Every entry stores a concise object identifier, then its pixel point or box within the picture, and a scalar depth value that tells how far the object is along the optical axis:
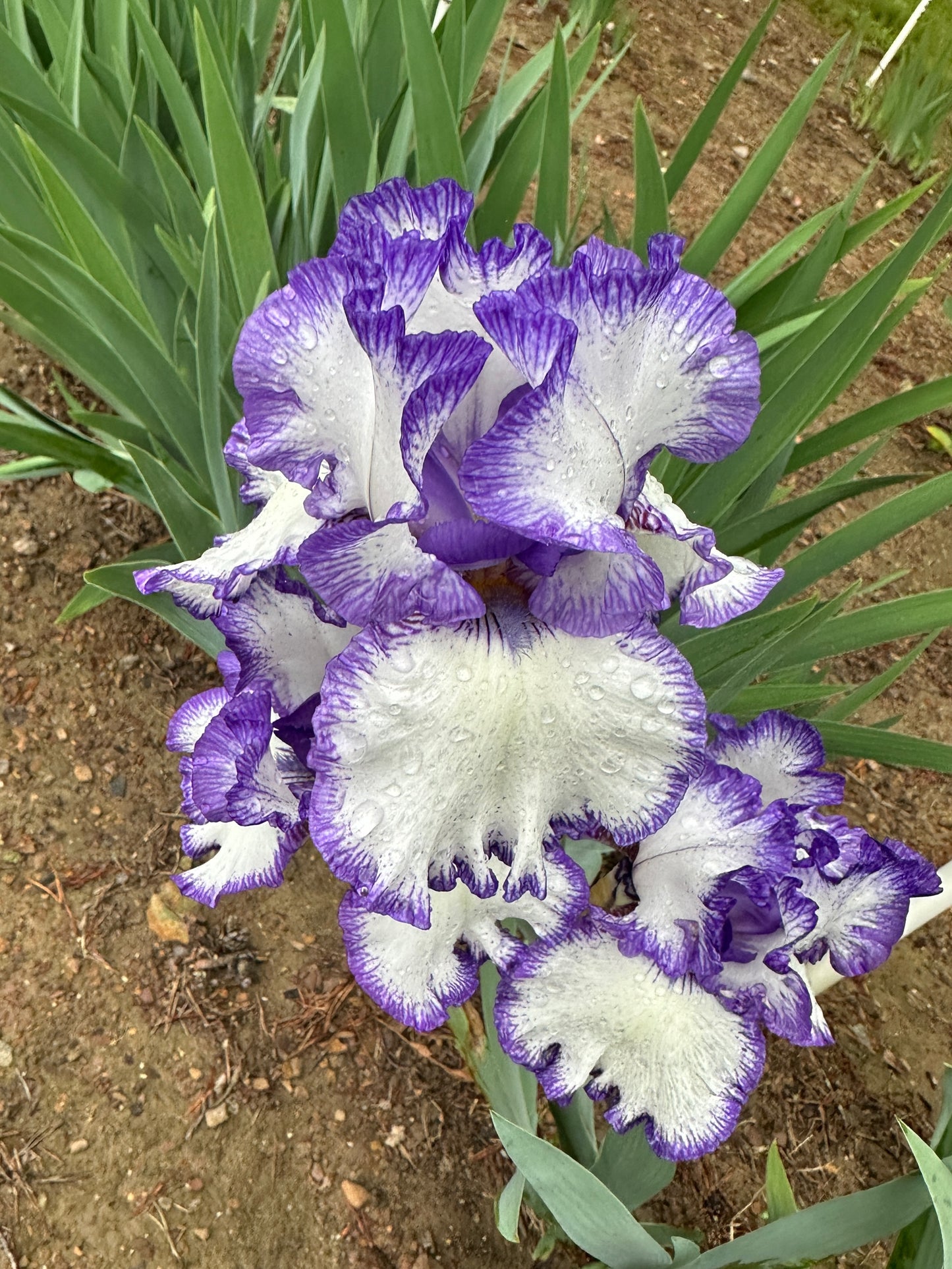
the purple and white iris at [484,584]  0.22
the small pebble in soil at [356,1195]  0.41
